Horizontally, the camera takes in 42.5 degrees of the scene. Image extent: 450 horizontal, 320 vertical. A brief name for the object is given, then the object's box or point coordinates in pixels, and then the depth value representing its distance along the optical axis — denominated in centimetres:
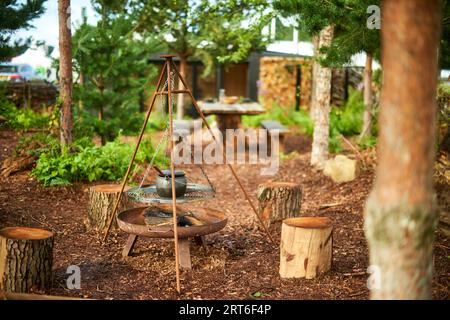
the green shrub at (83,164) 852
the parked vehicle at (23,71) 2000
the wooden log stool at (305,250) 546
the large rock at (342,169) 951
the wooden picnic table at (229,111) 1370
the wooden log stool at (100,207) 715
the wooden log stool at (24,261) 486
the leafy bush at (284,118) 1602
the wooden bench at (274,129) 1303
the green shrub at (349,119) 1386
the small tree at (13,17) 741
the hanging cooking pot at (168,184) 606
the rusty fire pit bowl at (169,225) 576
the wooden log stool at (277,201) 748
